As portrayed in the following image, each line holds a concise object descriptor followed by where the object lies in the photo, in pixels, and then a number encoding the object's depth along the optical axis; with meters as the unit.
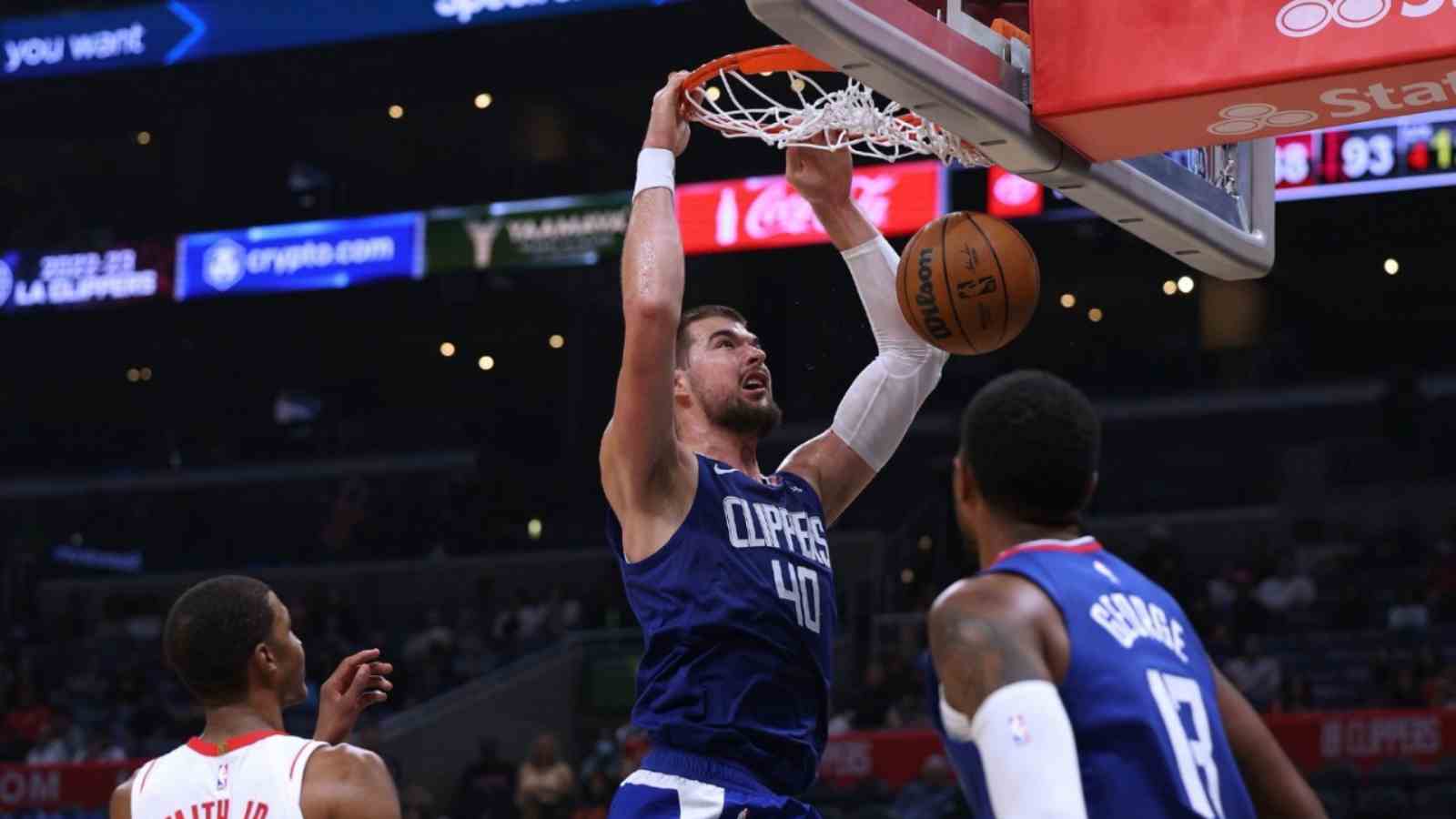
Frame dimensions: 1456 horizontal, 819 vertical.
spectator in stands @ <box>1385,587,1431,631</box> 14.55
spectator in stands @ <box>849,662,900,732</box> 13.61
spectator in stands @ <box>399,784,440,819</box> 13.23
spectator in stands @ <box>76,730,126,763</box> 15.56
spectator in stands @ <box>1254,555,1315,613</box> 15.47
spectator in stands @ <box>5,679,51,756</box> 16.55
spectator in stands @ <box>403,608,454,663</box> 17.95
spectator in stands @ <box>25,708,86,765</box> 15.90
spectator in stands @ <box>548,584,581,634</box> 18.14
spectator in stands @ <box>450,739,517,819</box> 13.65
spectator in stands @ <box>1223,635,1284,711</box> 13.46
